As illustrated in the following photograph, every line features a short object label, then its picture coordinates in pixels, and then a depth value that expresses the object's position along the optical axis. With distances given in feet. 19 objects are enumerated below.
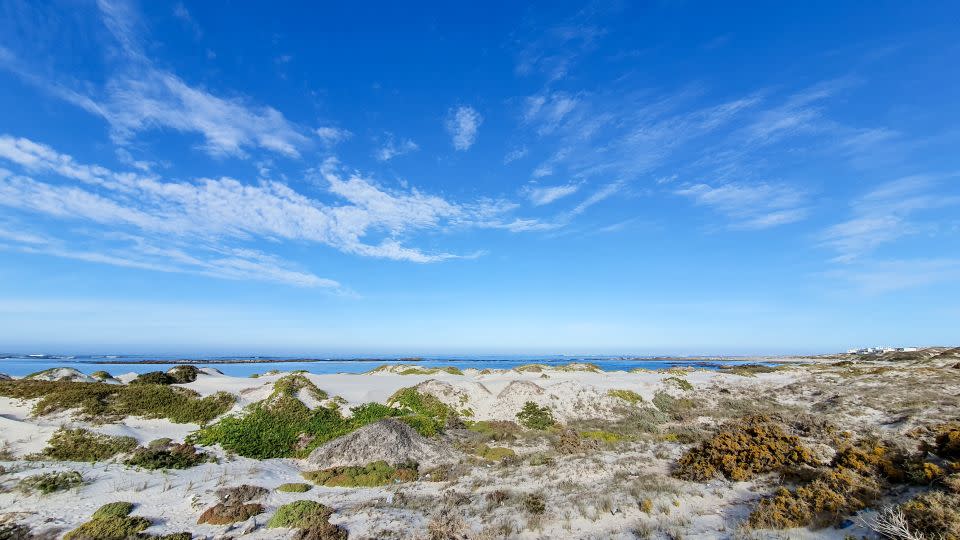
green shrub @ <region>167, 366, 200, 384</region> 118.43
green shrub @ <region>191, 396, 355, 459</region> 69.82
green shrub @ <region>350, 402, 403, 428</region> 84.58
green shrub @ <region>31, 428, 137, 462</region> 57.82
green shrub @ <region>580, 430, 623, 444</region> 77.71
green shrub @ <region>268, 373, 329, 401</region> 91.66
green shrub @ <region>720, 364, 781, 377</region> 170.07
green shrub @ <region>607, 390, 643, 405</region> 106.52
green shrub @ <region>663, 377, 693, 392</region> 119.06
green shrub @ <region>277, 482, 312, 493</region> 52.95
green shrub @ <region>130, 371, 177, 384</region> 110.97
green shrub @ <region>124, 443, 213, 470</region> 58.08
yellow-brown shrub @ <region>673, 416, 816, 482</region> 50.85
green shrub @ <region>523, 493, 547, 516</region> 44.73
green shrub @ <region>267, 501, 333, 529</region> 41.68
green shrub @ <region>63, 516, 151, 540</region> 36.94
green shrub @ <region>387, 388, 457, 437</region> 80.84
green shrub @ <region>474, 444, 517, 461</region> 69.72
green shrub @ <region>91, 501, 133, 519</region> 40.68
